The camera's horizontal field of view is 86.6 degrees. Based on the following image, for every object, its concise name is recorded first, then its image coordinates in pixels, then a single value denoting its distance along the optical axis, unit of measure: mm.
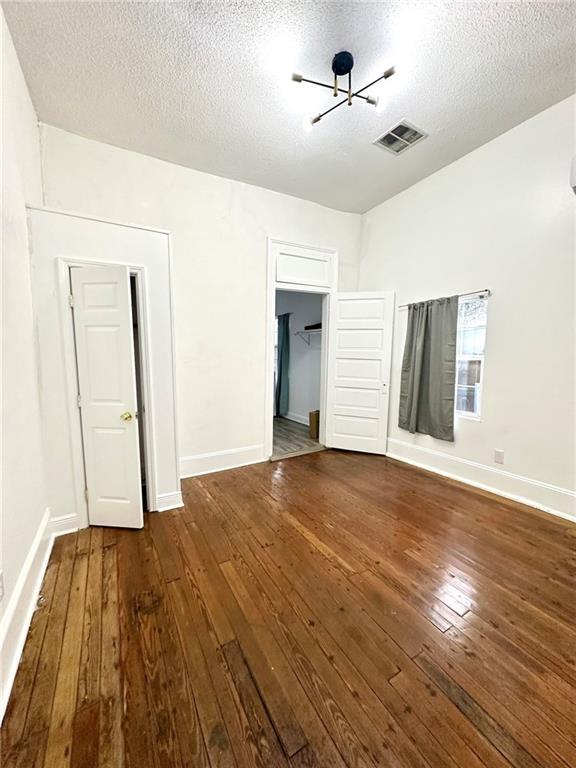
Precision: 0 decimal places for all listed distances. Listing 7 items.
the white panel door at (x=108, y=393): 2205
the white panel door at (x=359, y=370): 3963
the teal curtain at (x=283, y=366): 6457
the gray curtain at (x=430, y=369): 3297
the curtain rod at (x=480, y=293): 2962
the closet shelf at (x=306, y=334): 5677
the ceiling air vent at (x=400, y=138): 2674
